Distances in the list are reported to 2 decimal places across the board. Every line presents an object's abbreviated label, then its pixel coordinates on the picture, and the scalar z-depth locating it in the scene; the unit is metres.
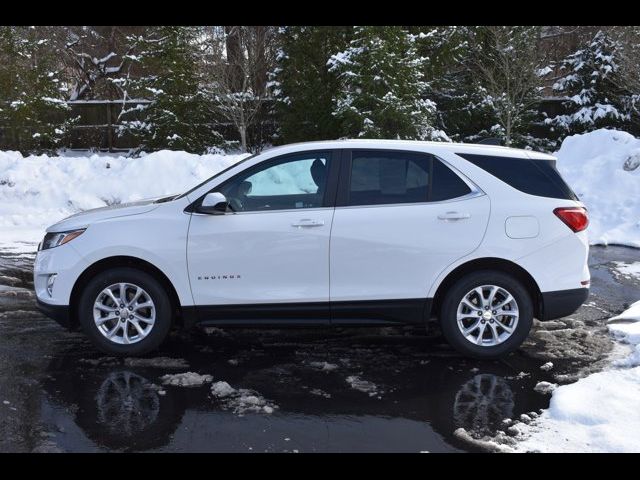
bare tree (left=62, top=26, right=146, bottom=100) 23.73
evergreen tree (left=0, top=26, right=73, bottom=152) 19.78
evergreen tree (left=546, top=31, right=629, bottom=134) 19.06
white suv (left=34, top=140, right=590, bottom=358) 5.62
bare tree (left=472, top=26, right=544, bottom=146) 18.66
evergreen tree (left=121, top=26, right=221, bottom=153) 19.16
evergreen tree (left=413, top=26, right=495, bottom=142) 19.08
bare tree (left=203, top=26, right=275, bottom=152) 19.12
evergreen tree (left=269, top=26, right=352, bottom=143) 17.92
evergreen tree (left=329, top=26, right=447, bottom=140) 15.59
